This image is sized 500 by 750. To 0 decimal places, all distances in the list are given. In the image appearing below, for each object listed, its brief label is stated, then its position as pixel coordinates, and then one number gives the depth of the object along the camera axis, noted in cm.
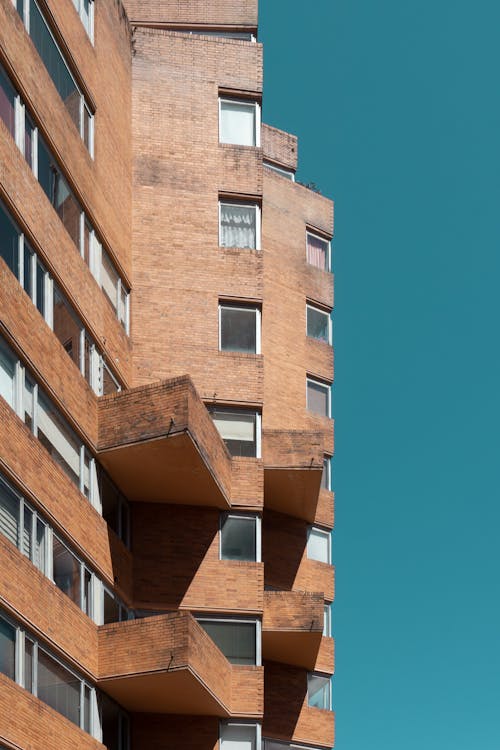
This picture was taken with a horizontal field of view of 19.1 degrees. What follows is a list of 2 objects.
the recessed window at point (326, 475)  3834
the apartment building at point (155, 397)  2317
